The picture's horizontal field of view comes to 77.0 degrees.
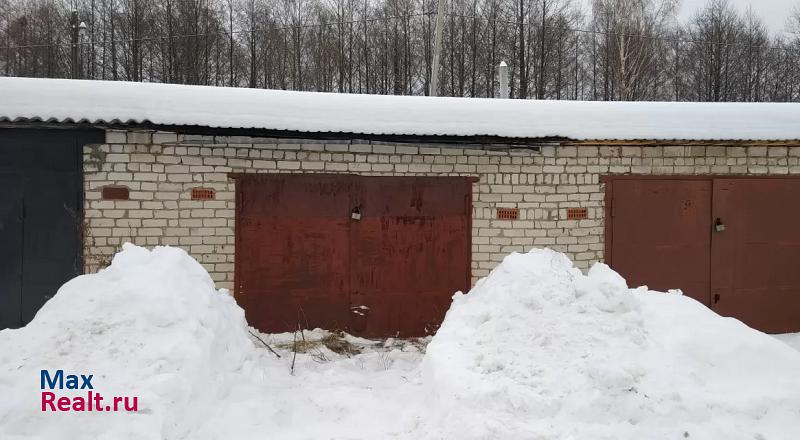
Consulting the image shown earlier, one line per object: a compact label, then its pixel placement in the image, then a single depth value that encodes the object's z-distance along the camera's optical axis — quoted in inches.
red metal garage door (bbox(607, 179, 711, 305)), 241.9
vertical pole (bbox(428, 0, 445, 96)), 507.2
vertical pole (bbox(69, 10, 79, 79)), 598.9
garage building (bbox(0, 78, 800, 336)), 207.6
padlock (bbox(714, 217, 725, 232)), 245.1
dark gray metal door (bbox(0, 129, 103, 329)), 205.8
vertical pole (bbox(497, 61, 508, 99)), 431.5
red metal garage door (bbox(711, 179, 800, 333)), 247.3
